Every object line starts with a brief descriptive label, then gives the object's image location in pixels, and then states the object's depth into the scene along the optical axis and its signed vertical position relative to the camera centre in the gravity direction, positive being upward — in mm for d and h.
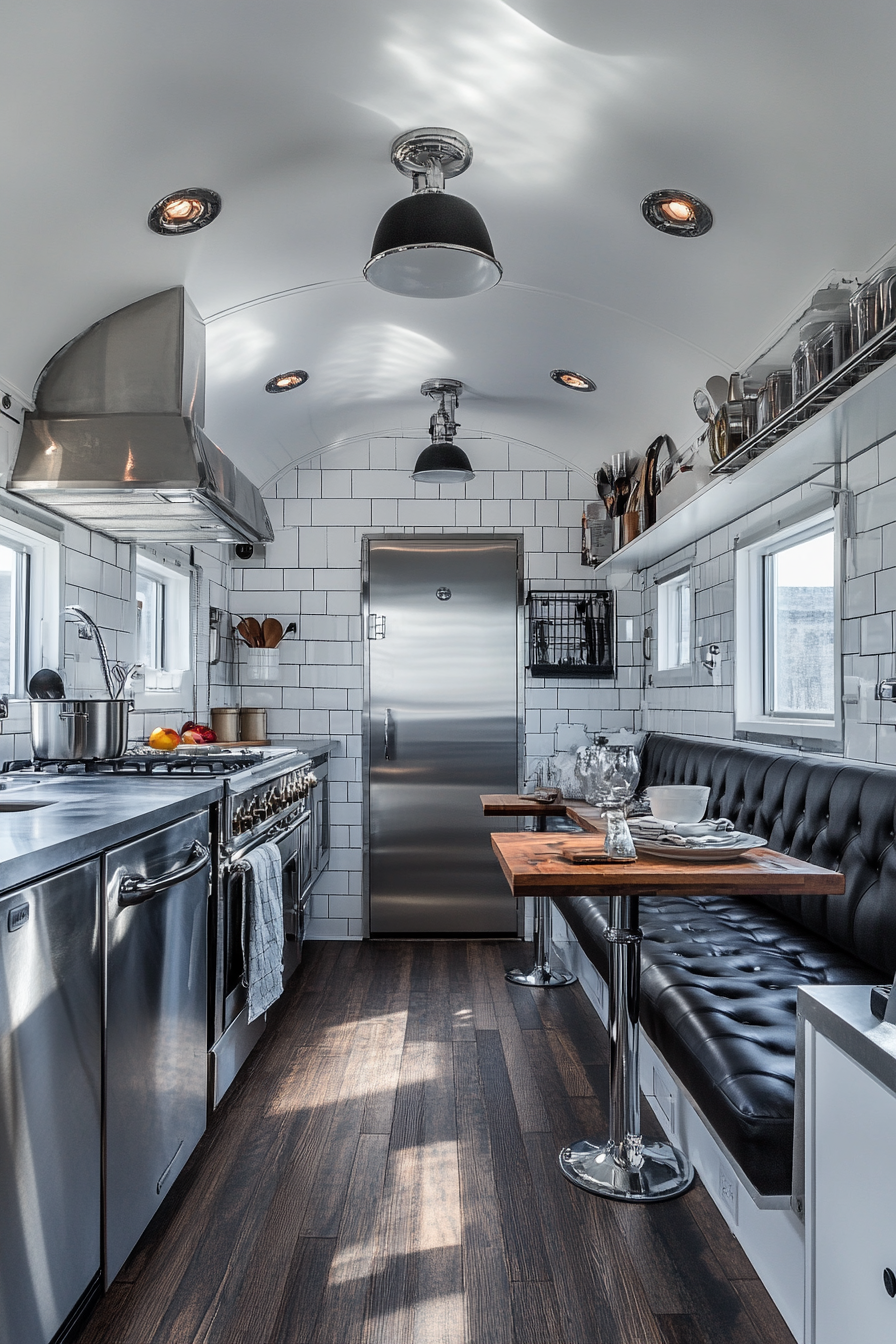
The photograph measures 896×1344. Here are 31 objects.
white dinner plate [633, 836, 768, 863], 1848 -322
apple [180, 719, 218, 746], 4055 -203
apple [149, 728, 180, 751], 3504 -197
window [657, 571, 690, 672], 4398 +304
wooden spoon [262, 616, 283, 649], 4949 +289
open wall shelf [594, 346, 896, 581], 2094 +623
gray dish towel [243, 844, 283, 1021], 2756 -728
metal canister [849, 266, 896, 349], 1871 +775
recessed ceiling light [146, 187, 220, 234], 2438 +1246
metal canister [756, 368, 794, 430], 2395 +742
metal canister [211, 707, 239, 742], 4500 -177
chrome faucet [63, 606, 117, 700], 2914 +185
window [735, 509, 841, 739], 2975 +186
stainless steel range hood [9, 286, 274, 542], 2727 +765
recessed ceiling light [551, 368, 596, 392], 3949 +1282
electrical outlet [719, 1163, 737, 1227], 1990 -1064
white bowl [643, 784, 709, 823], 2064 -248
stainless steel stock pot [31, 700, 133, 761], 2641 -124
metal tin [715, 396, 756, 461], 2686 +748
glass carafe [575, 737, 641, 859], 2213 -211
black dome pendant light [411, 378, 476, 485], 4211 +1011
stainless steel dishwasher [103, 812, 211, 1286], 1737 -689
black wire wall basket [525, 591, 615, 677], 4926 +274
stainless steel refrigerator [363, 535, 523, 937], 4953 -196
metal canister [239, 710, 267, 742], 4711 -191
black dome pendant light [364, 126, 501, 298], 2143 +992
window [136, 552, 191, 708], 3998 +265
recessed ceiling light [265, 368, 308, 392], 3951 +1278
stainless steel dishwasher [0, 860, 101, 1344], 1317 -627
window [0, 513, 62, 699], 2879 +252
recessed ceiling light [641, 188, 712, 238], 2443 +1243
